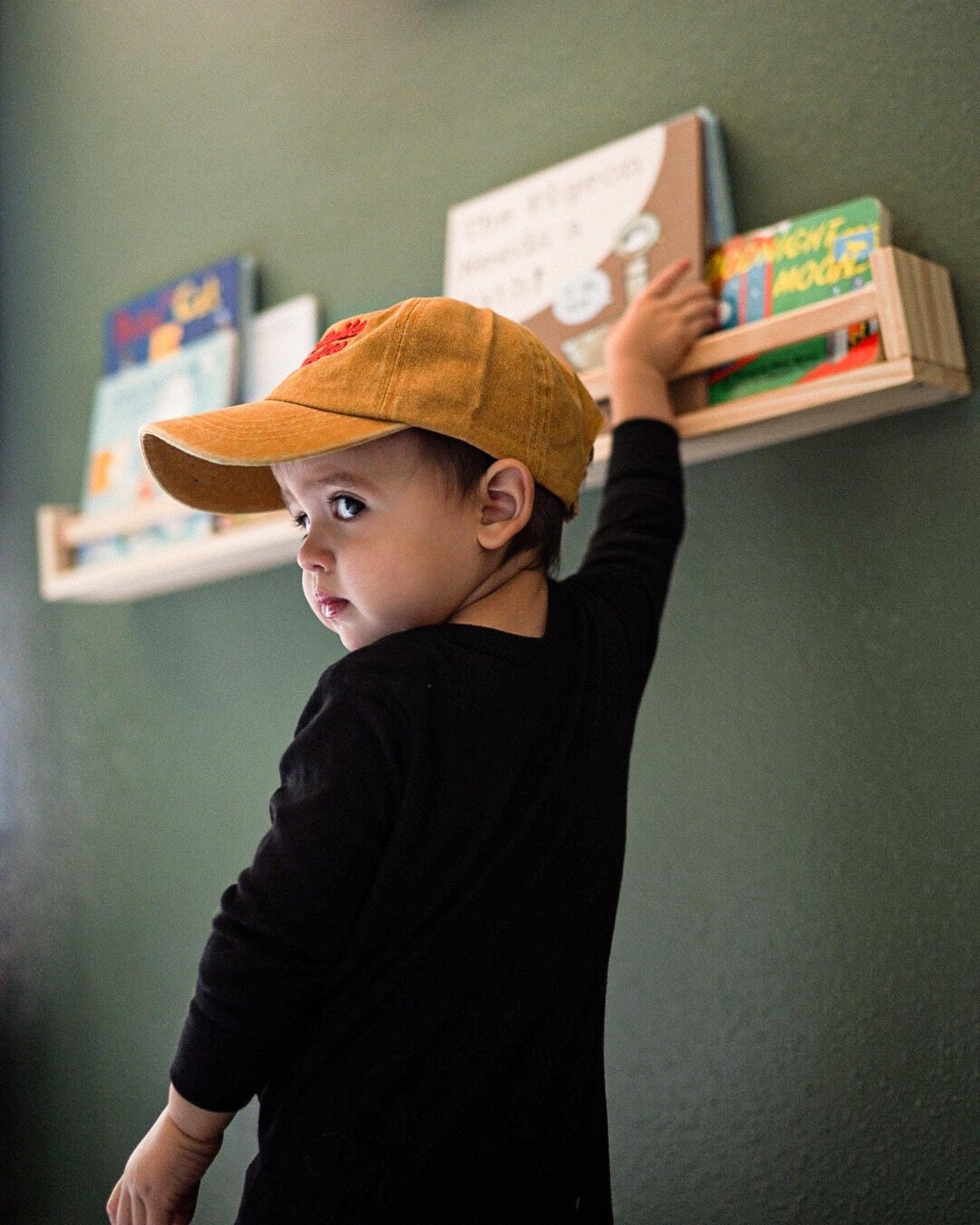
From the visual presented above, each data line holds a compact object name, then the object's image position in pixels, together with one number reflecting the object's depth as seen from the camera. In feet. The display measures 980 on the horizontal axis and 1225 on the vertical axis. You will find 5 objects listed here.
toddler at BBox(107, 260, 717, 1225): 2.98
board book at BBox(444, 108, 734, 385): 4.45
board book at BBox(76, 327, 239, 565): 6.02
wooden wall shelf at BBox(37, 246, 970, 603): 3.75
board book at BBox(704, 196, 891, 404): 3.94
